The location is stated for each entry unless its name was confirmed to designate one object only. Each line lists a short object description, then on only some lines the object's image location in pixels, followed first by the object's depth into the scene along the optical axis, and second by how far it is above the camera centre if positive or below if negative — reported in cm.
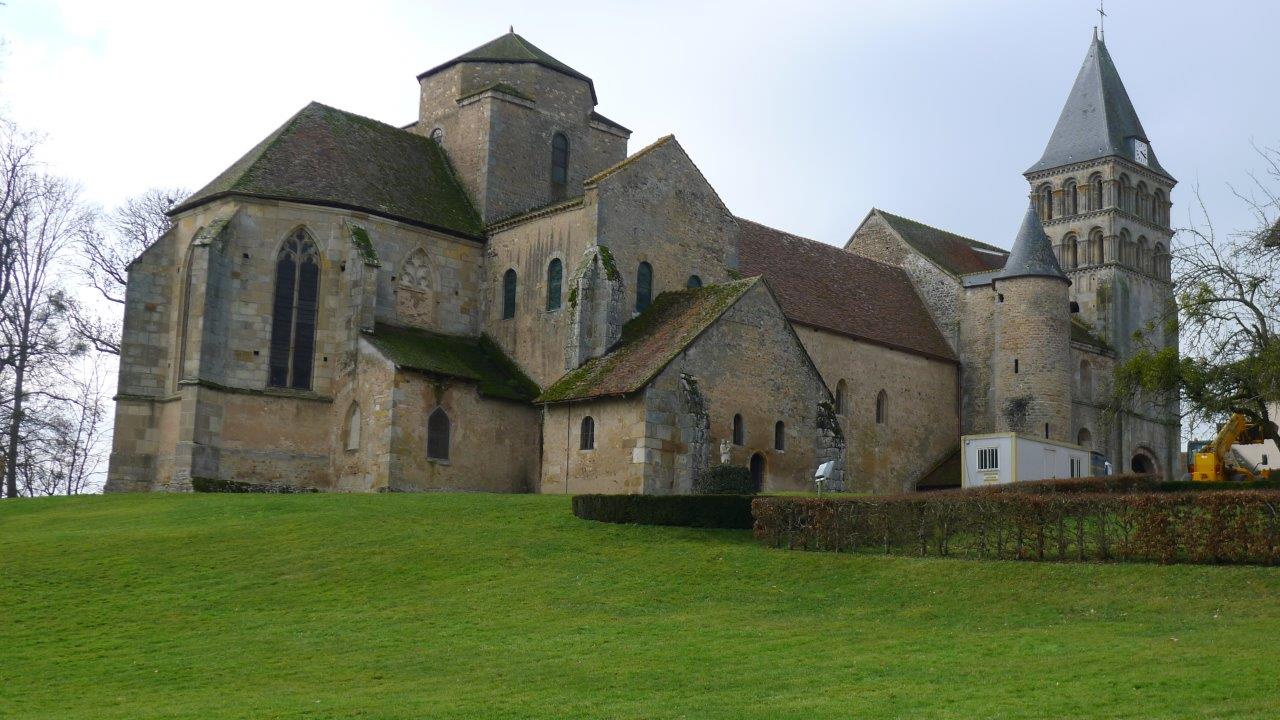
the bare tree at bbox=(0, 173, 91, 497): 4550 +565
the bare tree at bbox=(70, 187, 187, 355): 5062 +921
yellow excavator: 4403 +307
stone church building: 4025 +614
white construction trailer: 4572 +280
